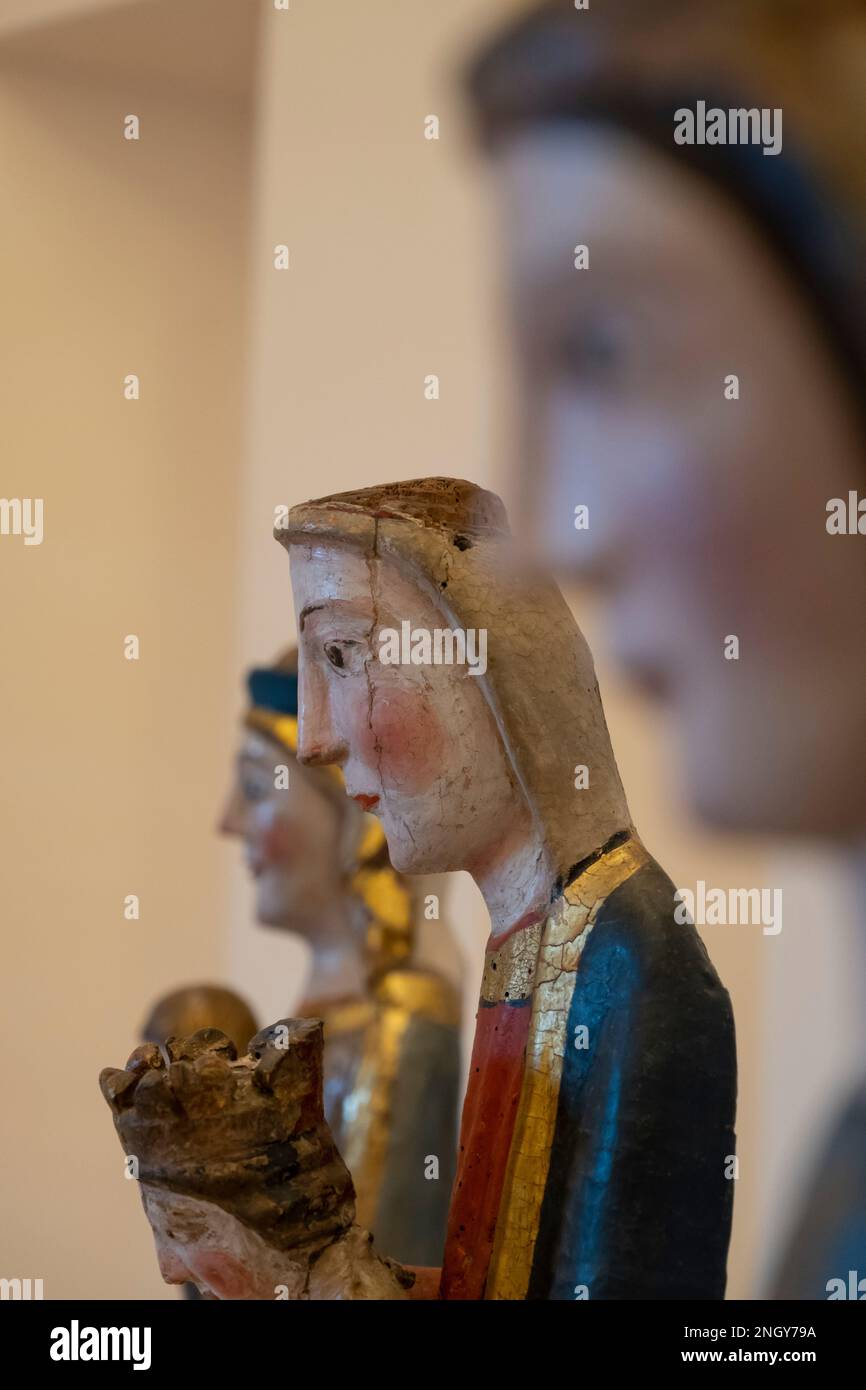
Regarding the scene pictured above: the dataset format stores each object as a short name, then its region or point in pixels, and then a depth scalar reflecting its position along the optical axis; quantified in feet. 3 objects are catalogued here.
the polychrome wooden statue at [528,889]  4.58
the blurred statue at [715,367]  3.92
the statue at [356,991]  6.14
